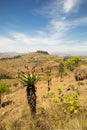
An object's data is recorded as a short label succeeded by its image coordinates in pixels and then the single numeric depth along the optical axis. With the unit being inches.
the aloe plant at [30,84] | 192.1
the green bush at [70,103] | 120.1
